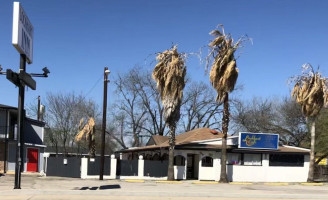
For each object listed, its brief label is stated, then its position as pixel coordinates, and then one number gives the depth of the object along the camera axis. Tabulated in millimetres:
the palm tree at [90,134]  38375
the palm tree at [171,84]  29469
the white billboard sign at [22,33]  15977
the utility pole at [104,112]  30266
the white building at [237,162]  32625
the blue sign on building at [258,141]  33219
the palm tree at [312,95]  32150
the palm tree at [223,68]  29172
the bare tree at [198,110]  64500
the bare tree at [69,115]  63031
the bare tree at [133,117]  62406
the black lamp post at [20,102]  16984
